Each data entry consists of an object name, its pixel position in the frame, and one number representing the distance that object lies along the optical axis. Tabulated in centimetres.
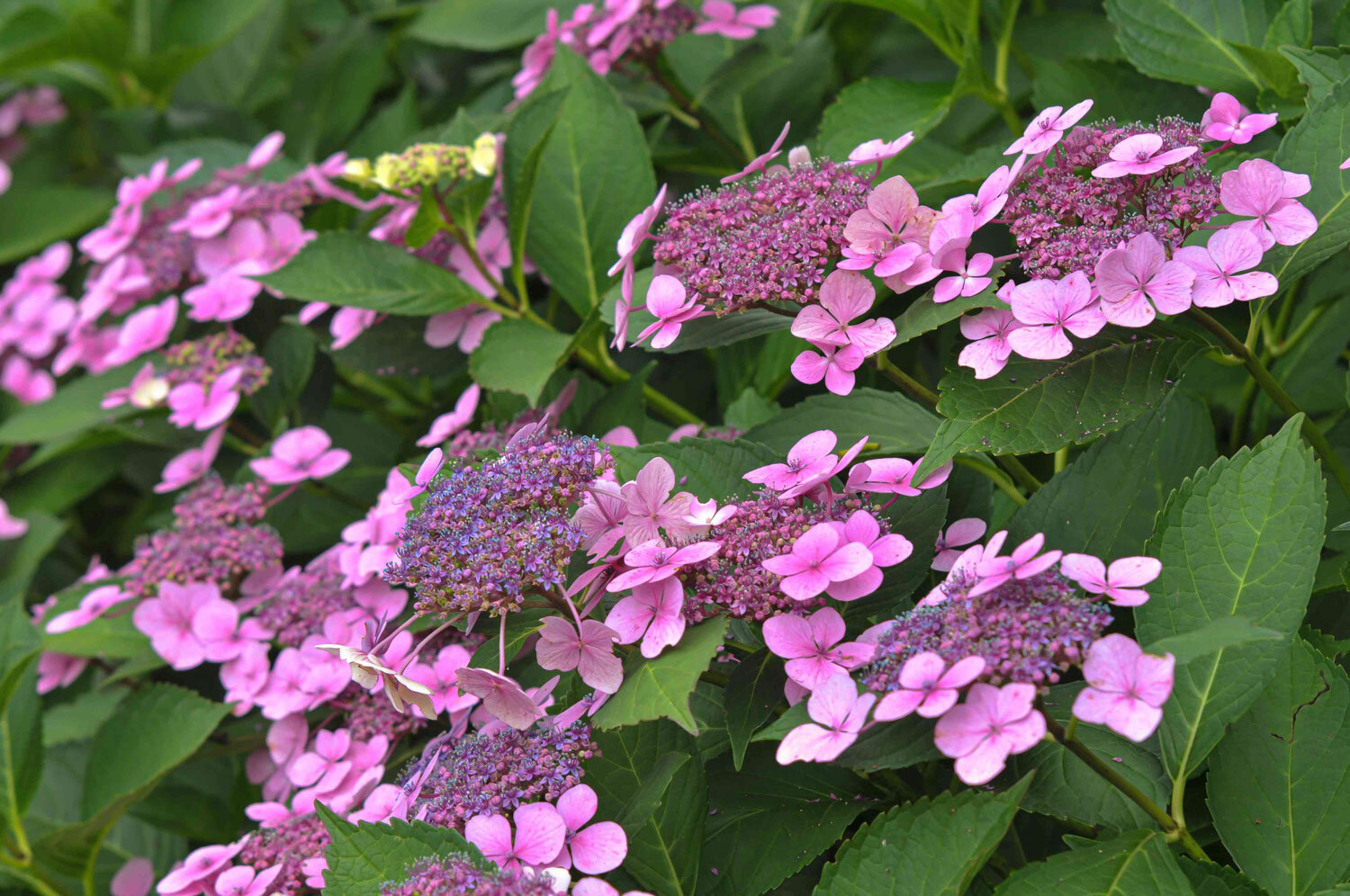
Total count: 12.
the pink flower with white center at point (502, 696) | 139
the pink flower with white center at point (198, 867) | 149
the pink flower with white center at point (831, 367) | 143
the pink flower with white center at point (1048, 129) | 143
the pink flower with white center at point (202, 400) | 173
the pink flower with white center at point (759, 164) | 148
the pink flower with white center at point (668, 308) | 145
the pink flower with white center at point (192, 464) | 173
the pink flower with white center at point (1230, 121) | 144
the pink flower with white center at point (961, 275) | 141
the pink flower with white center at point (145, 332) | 178
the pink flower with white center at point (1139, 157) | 140
